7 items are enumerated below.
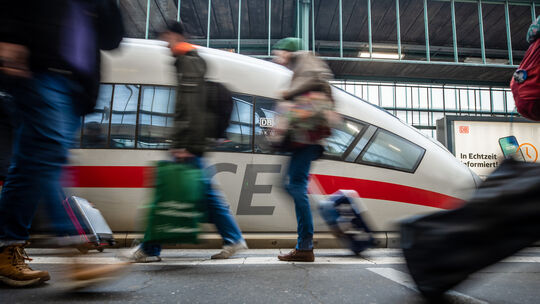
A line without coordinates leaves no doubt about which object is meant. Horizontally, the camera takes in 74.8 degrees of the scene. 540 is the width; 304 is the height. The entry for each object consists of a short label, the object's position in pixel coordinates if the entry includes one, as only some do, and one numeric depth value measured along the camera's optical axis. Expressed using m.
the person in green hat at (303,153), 2.63
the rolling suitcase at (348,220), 2.91
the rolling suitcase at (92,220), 3.18
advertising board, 8.14
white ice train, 4.37
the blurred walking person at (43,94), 1.37
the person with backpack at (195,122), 2.29
